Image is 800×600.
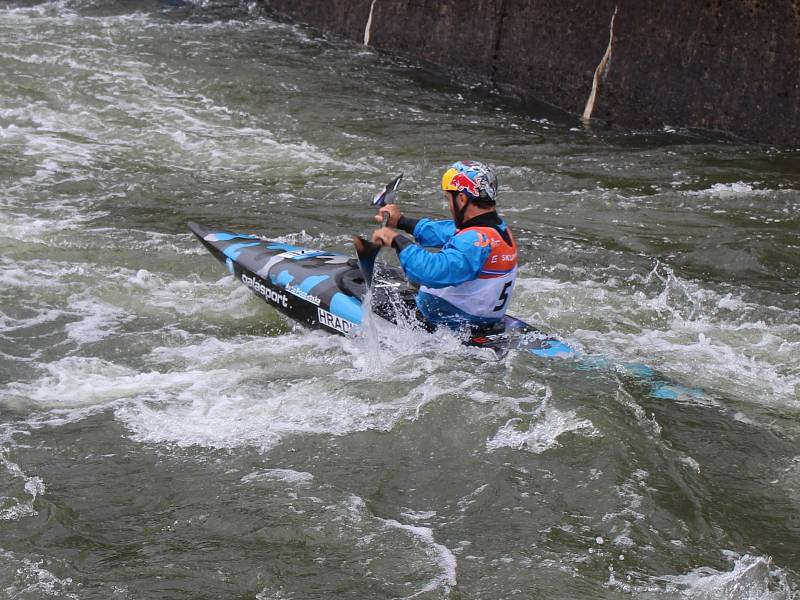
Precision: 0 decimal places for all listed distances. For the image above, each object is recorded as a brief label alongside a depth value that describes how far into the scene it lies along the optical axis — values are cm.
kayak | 1156
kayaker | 1087
